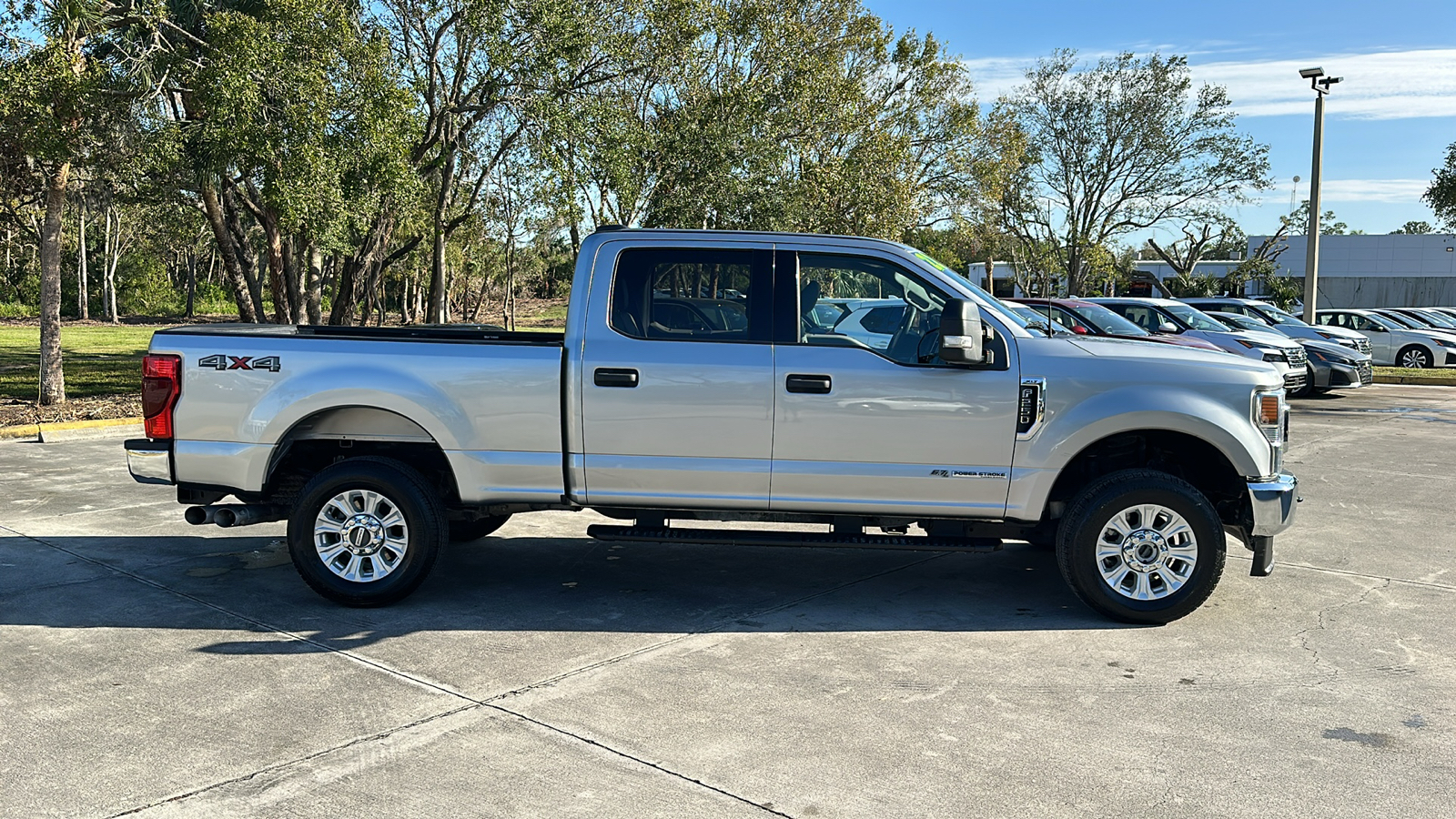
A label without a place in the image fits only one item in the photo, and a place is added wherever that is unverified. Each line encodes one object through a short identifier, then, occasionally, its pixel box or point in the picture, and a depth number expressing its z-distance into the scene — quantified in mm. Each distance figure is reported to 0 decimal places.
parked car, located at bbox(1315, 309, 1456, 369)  25188
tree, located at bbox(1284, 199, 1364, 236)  66812
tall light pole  22266
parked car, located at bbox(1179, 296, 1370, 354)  20328
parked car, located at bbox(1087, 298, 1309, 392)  16531
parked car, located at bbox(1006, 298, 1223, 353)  14953
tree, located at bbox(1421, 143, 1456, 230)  45531
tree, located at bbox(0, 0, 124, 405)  12198
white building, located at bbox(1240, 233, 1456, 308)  52344
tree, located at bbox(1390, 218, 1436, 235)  106062
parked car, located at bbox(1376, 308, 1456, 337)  27438
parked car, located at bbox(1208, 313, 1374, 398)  18250
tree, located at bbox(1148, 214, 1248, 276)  44941
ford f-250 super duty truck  5789
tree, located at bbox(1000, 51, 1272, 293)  37000
